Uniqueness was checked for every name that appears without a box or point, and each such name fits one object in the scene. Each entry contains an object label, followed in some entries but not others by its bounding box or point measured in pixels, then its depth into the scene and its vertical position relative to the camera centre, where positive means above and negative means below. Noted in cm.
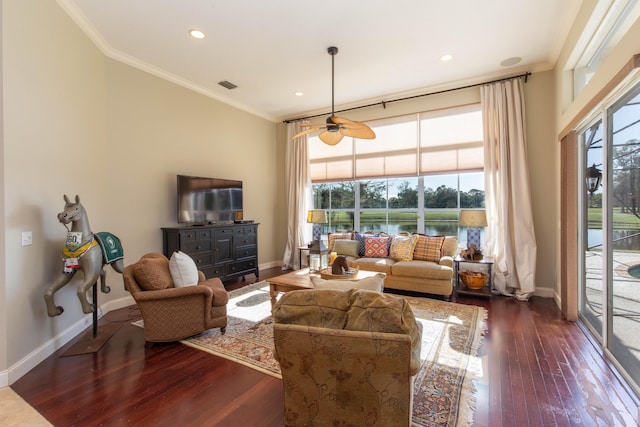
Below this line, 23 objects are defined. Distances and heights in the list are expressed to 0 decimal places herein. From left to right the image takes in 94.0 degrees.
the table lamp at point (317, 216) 575 -9
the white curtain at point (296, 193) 631 +40
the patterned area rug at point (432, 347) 199 -128
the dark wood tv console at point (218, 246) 436 -54
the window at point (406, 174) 491 +69
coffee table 325 -78
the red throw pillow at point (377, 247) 497 -59
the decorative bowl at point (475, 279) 434 -98
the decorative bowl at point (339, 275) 309 -67
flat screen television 455 +20
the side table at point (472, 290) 422 -109
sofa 421 -72
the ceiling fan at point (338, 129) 331 +96
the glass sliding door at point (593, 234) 284 -23
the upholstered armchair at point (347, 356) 147 -73
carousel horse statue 274 -42
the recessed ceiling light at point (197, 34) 340 +206
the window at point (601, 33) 249 +172
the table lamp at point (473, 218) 430 -9
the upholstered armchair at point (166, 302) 282 -87
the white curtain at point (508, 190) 429 +32
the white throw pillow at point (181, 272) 302 -61
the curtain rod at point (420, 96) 436 +201
